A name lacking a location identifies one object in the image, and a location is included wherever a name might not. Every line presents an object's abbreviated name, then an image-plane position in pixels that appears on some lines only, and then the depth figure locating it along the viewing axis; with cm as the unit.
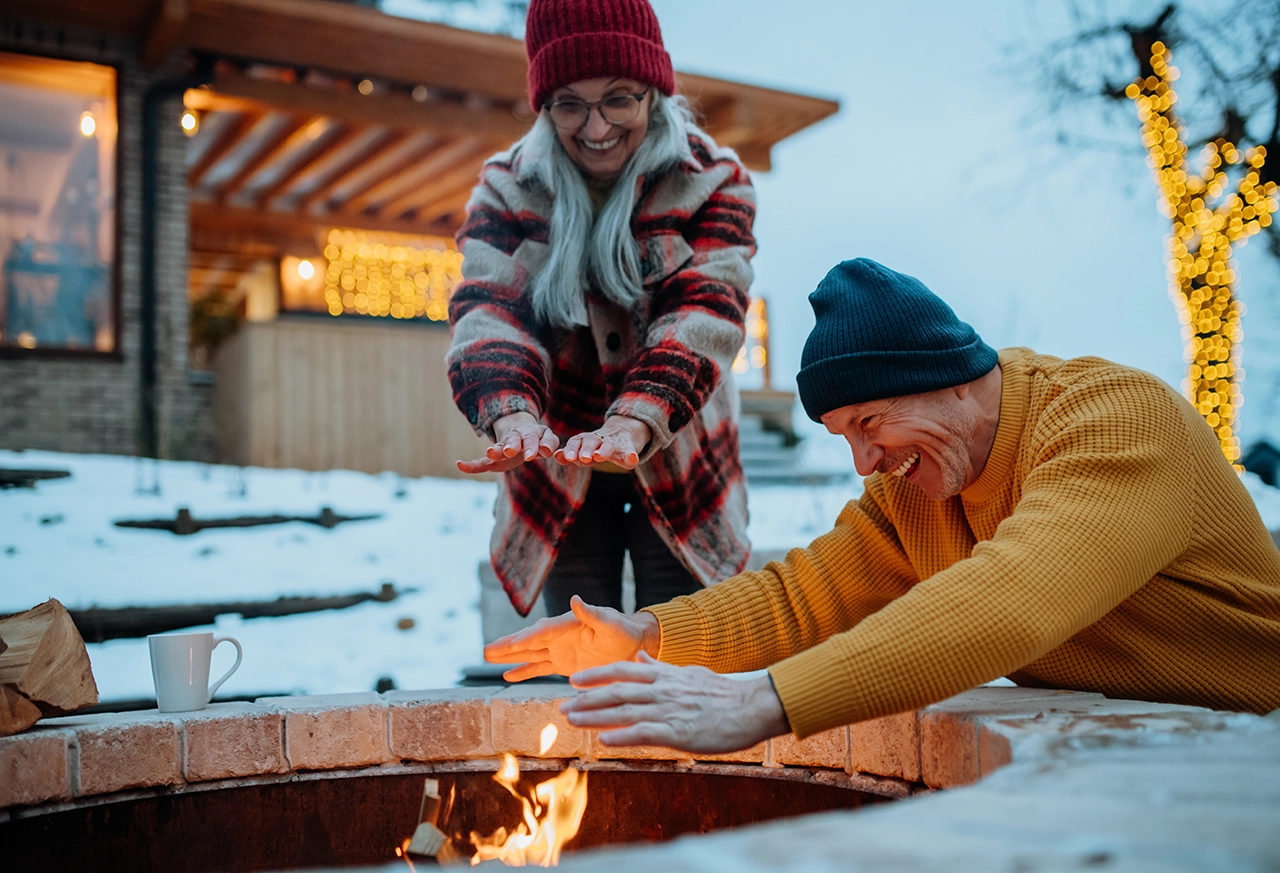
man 119
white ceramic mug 173
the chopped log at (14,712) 152
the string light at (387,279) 943
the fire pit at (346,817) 163
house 675
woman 197
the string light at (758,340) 1038
